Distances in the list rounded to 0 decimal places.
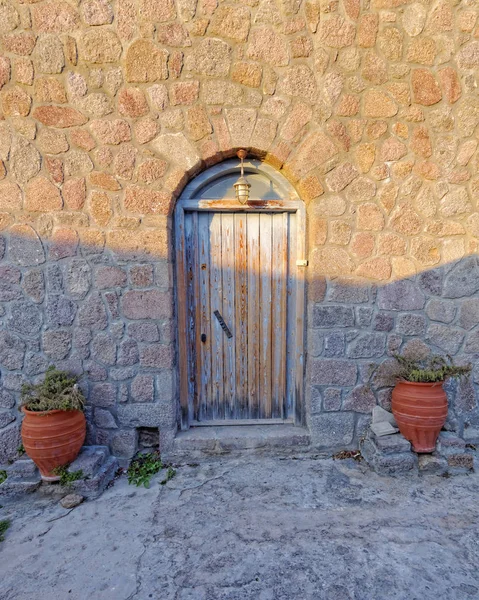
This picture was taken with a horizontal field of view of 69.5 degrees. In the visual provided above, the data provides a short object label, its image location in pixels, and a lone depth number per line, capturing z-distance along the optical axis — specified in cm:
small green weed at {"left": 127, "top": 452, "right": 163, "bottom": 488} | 244
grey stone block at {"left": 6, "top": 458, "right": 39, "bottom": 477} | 235
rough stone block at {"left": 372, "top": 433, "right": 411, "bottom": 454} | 246
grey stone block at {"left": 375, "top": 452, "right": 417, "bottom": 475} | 243
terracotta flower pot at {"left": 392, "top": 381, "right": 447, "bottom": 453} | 244
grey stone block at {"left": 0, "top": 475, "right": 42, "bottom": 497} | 228
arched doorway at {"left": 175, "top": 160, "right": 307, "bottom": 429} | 271
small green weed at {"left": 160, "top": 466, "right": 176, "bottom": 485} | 243
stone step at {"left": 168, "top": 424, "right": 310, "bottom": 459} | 267
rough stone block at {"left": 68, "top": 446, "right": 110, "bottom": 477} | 231
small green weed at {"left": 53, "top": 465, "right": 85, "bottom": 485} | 228
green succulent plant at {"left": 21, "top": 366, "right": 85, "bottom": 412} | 230
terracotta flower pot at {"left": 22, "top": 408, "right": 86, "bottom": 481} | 224
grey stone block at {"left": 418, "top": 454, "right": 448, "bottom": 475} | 244
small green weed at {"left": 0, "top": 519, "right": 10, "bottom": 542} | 195
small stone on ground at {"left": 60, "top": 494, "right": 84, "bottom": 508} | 217
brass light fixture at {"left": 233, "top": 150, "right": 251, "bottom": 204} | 252
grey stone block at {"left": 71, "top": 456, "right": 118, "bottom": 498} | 226
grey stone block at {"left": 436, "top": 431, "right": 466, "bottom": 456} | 249
